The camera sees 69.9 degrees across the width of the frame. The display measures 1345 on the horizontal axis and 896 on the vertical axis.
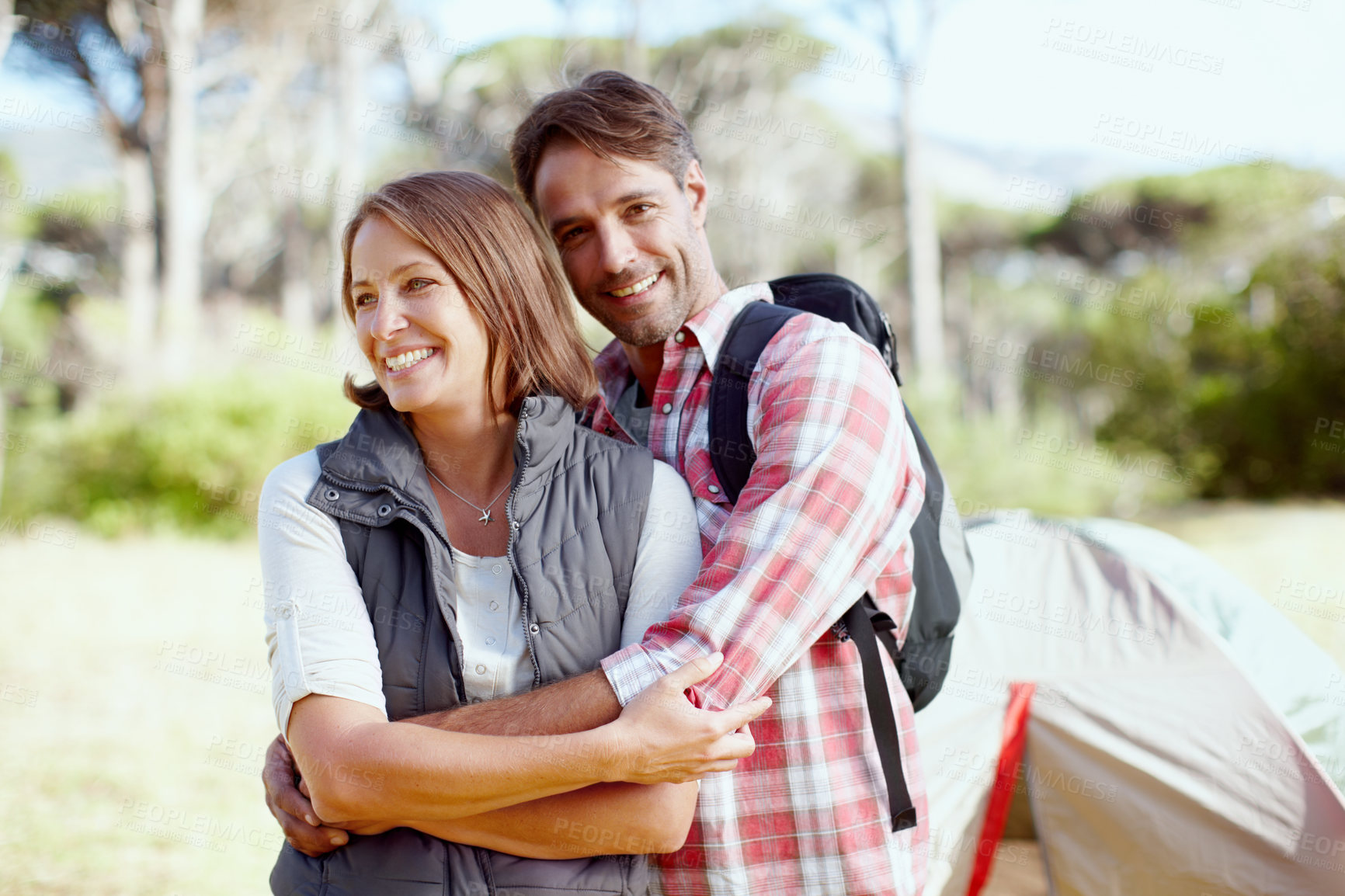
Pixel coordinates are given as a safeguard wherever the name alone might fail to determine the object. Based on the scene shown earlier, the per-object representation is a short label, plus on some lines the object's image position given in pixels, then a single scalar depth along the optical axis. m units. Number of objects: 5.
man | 1.58
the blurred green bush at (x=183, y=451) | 9.97
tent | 2.85
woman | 1.49
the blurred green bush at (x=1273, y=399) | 10.64
